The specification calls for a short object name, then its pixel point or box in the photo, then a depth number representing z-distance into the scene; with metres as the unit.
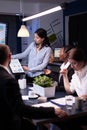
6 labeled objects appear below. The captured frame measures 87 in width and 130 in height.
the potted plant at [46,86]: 3.00
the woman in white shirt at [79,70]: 3.03
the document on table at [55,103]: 2.62
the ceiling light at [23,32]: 4.43
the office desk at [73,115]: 2.19
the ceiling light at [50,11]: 3.62
